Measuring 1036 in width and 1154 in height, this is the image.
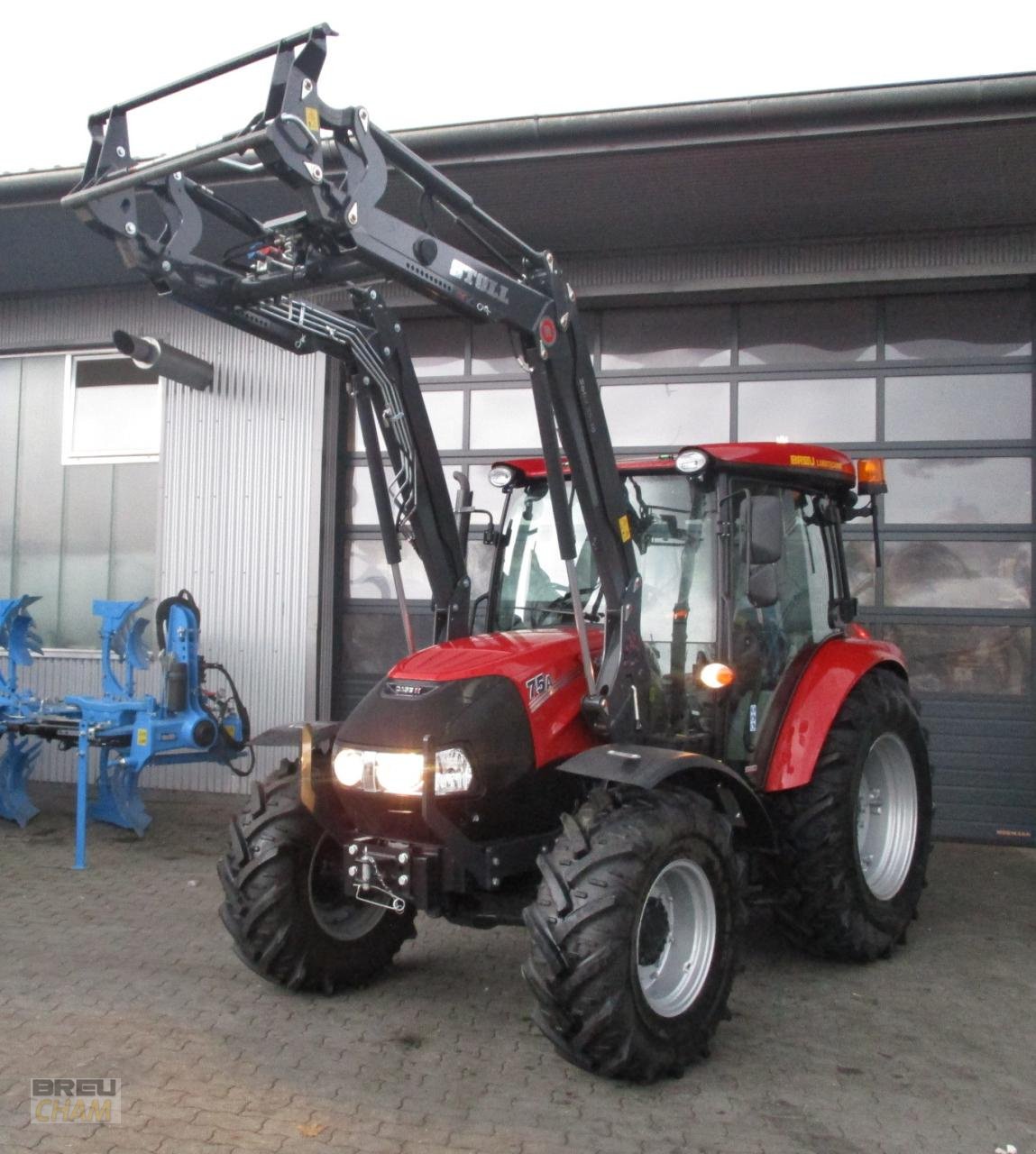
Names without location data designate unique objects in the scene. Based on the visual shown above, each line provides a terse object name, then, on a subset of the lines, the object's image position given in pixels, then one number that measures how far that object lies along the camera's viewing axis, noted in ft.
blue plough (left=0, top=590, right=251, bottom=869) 23.25
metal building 22.07
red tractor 11.82
